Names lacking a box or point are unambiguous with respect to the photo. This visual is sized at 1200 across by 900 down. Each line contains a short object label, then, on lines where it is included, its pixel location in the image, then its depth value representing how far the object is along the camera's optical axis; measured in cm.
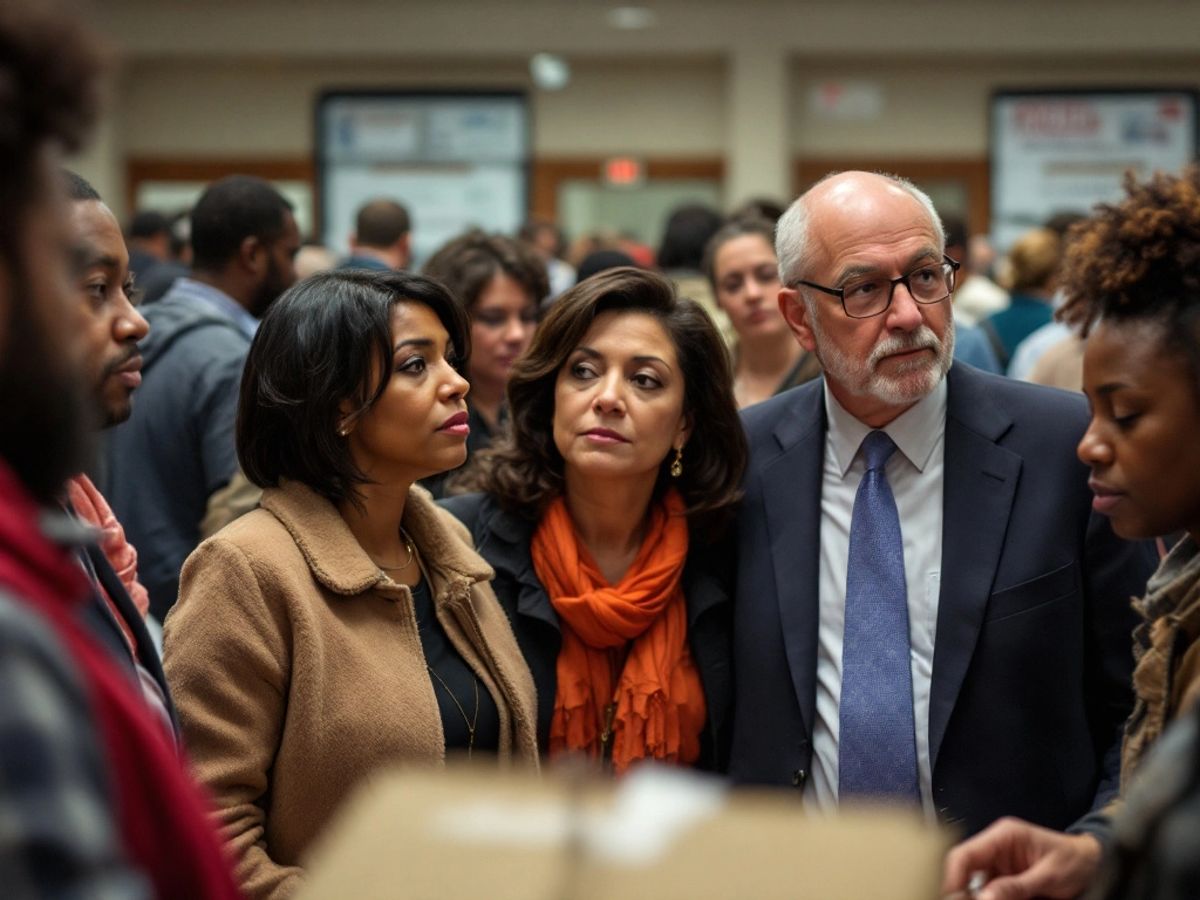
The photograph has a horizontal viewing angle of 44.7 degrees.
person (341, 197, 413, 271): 633
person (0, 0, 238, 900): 94
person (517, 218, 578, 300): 898
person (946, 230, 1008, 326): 656
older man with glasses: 241
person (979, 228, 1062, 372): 605
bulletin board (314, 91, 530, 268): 1211
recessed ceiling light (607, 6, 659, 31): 1142
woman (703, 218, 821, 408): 443
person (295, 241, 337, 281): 727
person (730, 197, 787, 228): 496
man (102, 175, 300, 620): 379
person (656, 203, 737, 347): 638
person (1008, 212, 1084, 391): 459
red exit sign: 1227
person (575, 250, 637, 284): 482
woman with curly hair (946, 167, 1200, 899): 177
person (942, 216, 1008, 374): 437
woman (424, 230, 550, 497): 424
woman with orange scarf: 263
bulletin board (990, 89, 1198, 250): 1186
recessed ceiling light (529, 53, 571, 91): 1191
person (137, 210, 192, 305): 568
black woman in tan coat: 220
